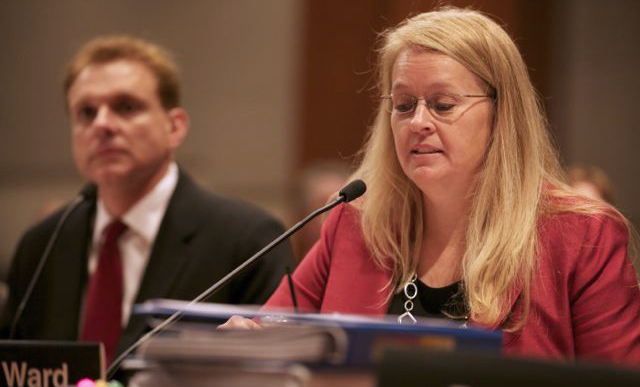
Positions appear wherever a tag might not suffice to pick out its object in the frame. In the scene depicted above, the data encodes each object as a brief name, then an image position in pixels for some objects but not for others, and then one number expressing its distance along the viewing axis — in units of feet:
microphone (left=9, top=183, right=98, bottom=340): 20.12
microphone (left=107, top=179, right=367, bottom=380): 14.46
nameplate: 12.95
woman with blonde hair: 13.91
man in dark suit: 21.25
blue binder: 8.97
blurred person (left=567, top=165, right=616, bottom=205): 25.76
